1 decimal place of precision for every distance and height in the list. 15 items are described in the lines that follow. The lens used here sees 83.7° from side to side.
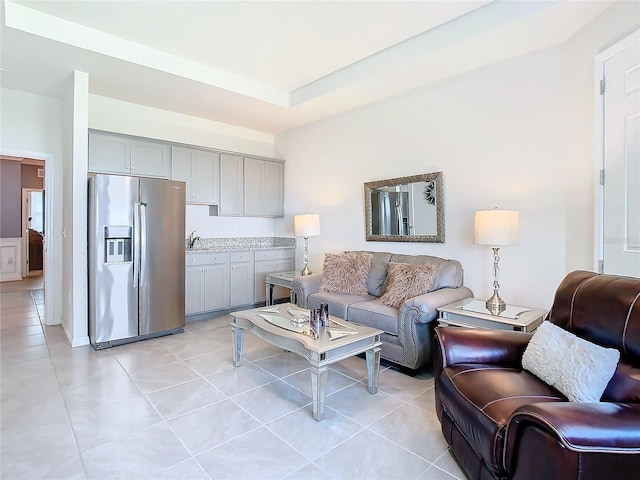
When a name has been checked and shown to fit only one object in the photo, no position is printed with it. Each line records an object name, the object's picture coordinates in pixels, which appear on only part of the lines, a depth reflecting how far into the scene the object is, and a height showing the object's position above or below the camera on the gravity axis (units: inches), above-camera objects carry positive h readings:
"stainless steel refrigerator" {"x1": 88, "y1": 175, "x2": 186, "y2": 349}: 141.8 -8.2
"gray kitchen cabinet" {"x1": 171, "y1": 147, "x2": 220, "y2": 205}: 186.1 +35.6
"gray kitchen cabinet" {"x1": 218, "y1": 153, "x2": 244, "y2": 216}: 203.6 +30.8
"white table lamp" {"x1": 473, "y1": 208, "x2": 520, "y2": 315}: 113.2 +2.4
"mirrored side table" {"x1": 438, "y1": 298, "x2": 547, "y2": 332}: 104.6 -24.3
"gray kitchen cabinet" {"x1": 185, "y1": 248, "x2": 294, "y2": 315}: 182.4 -21.1
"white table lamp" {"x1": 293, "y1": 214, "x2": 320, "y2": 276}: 188.5 +6.3
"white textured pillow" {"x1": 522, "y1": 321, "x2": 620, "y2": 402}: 61.7 -23.4
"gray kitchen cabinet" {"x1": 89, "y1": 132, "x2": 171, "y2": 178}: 160.4 +39.3
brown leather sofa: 46.8 -27.4
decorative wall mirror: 151.6 +13.1
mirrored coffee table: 92.0 -28.8
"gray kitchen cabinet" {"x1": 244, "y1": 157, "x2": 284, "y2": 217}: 214.8 +31.4
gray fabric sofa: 116.5 -25.2
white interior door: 90.2 +19.6
